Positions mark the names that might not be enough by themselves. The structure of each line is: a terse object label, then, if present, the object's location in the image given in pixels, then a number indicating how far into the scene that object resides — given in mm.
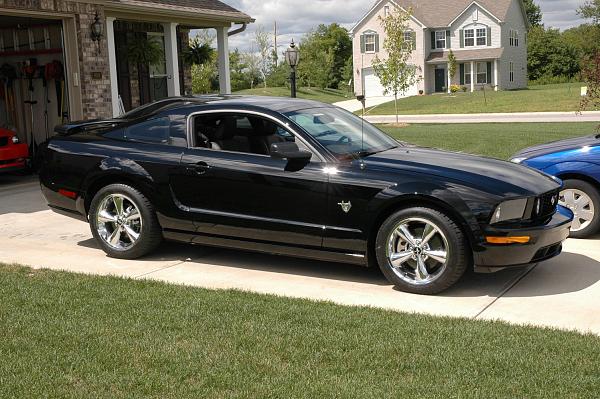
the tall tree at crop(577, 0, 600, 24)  79788
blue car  7770
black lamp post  17688
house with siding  58531
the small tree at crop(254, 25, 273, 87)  66000
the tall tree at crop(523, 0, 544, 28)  100900
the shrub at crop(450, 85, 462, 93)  56750
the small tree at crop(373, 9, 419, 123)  32750
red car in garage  12344
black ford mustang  5824
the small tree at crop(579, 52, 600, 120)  11688
